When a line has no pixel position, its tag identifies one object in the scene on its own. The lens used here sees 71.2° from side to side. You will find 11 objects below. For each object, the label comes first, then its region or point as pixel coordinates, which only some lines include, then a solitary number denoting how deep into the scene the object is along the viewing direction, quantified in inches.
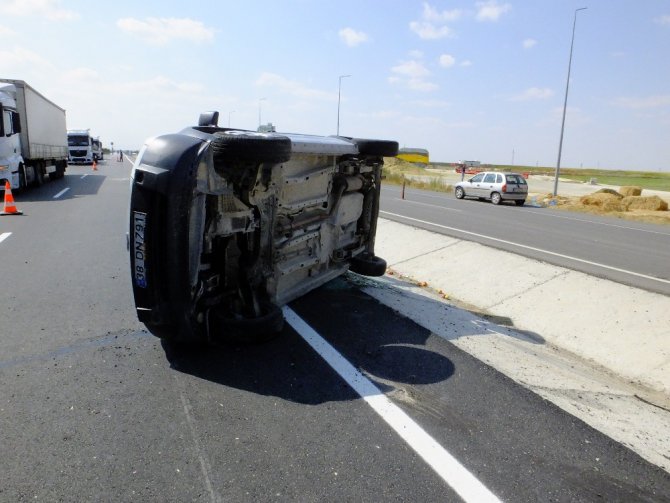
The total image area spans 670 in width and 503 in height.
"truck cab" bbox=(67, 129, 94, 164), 1569.9
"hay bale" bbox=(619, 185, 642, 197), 1060.1
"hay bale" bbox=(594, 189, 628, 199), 966.8
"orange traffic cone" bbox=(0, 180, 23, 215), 470.3
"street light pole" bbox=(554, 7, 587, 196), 982.4
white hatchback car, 884.6
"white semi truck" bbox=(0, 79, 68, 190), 601.9
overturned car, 133.6
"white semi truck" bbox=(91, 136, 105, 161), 2048.2
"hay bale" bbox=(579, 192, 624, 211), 841.3
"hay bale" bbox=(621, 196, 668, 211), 858.8
